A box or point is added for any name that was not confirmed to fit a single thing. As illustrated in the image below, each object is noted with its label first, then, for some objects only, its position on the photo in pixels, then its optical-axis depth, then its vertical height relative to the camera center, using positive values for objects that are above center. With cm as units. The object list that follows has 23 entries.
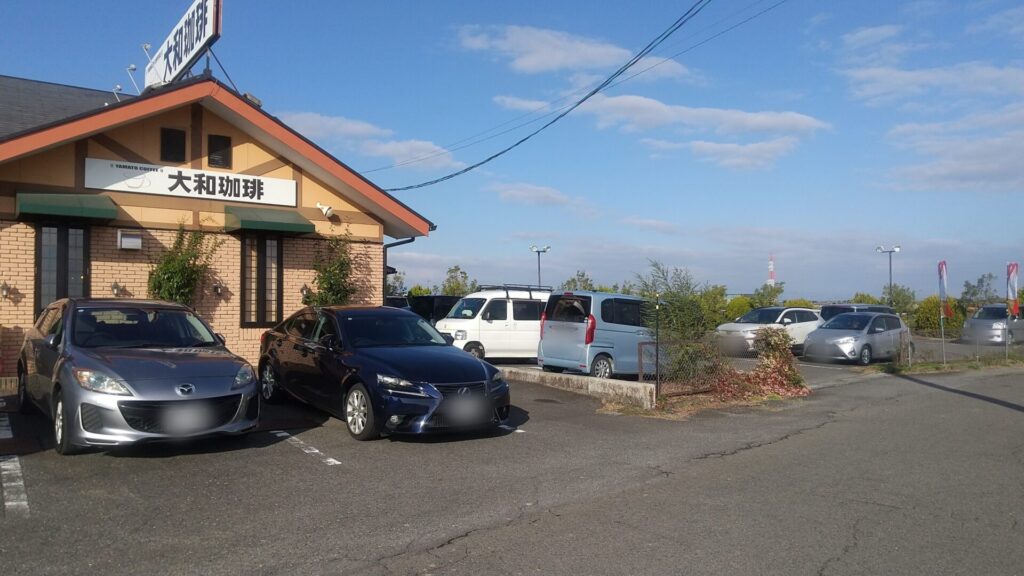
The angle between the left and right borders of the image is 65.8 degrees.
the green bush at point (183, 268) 1356 +71
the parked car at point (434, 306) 2119 +2
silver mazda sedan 748 -69
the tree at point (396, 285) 3378 +100
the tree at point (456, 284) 3462 +102
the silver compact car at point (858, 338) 2098 -93
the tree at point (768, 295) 3588 +42
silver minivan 1424 -50
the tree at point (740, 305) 3667 -2
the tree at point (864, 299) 4419 +27
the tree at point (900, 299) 4112 +25
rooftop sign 1672 +622
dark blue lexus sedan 879 -81
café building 1275 +192
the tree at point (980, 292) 4263 +61
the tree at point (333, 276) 1537 +62
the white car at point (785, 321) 2378 -51
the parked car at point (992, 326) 2512 -81
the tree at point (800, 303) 3800 +6
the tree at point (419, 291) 3488 +71
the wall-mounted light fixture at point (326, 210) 1572 +194
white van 1773 -37
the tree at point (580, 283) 2816 +84
